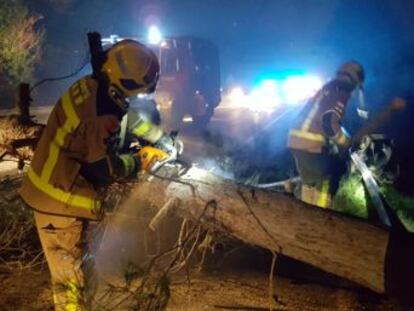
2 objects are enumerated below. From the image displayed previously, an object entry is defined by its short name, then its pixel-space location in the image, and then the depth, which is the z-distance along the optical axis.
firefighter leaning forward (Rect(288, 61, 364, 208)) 4.76
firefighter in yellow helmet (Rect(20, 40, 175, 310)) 2.73
